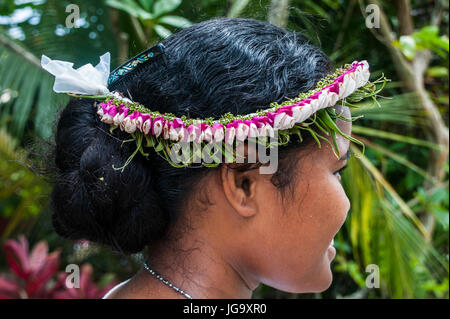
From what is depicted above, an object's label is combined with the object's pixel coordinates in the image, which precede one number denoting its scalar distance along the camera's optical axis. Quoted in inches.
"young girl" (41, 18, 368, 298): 50.1
